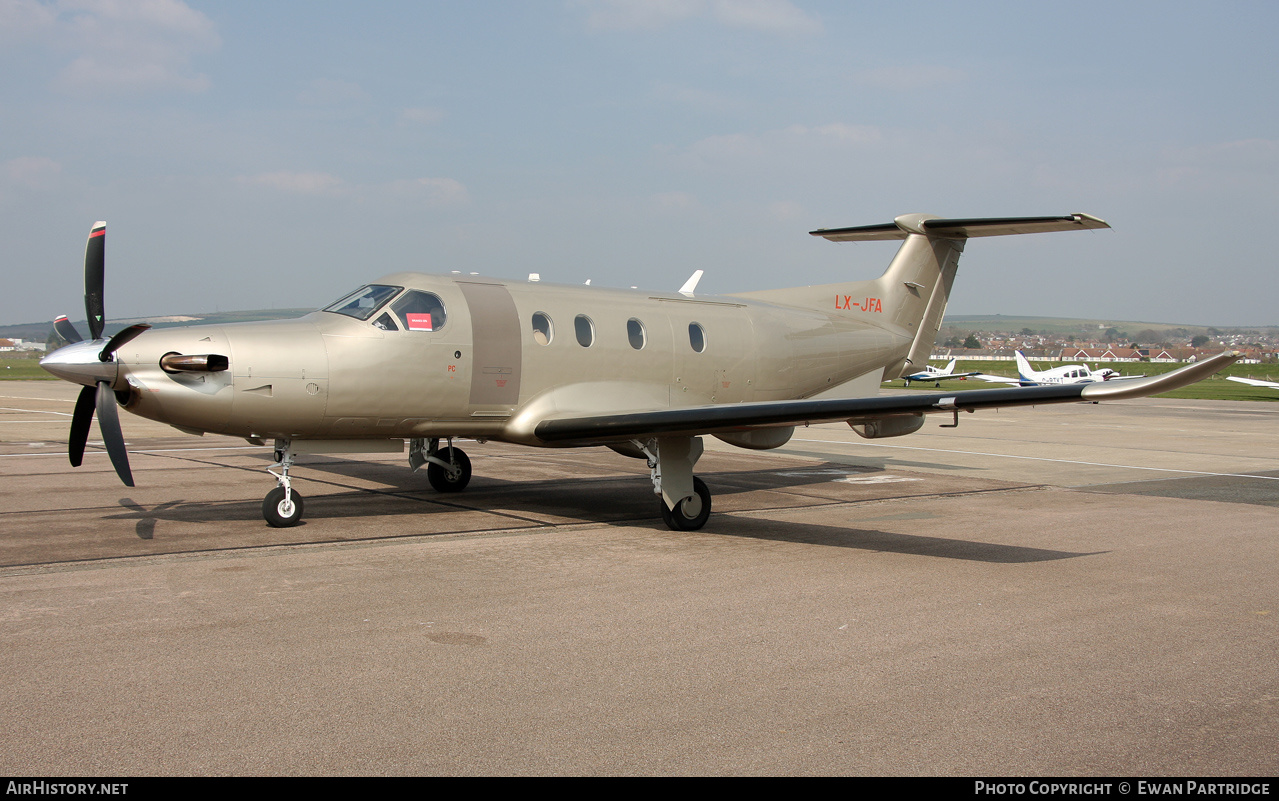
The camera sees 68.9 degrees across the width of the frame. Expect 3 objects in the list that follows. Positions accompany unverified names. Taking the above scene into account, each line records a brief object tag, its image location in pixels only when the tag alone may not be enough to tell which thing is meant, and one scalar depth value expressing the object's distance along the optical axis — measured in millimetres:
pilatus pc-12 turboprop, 9641
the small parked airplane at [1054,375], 57012
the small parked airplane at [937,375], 64375
